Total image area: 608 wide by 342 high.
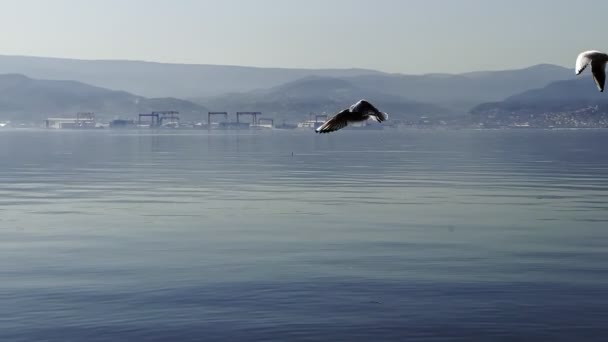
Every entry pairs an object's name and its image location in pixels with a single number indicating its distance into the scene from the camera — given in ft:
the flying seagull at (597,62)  62.28
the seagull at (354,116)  67.79
